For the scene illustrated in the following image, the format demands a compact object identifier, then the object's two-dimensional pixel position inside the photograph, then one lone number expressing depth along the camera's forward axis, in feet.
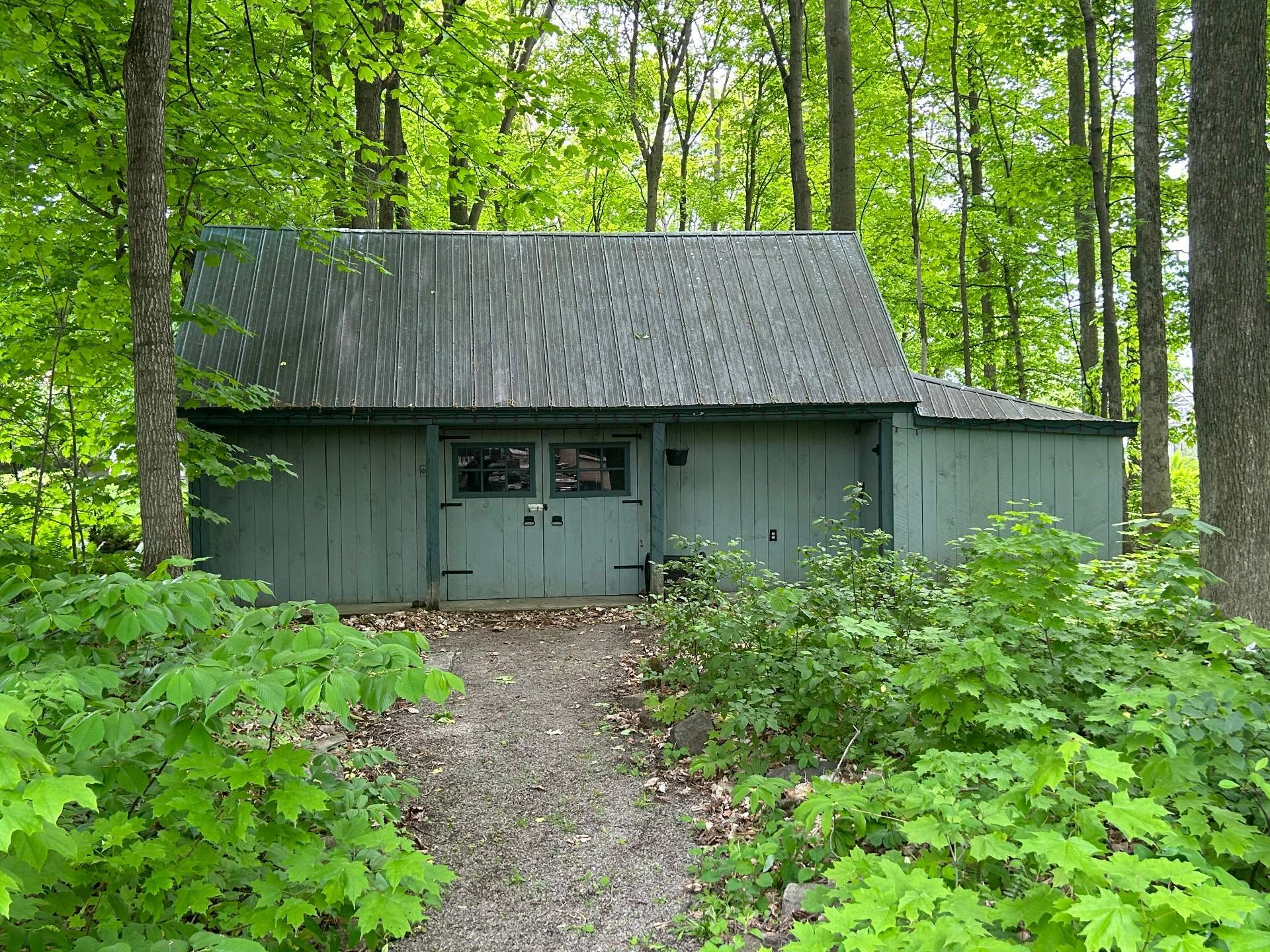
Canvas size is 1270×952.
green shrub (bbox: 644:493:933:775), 14.32
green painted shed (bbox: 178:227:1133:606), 29.53
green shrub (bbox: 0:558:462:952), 7.26
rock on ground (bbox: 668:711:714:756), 16.25
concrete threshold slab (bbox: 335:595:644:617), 29.53
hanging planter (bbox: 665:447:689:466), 30.81
